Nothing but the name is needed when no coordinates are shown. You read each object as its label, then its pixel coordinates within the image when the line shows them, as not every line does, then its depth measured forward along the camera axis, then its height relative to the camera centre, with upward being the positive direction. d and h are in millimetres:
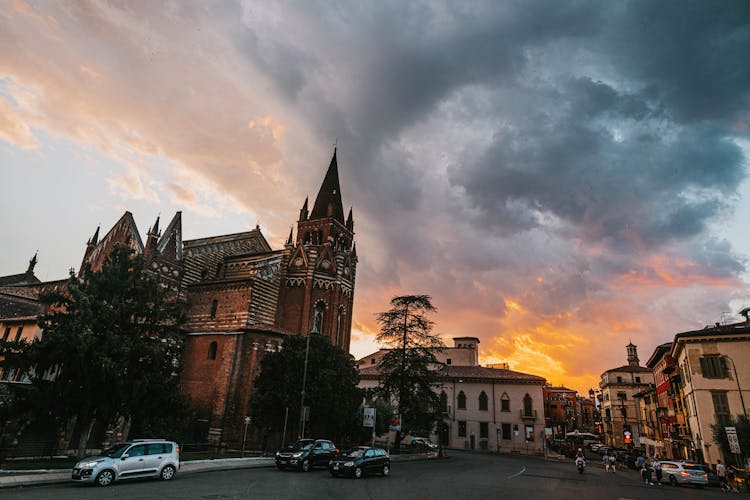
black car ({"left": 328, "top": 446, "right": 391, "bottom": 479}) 20016 -2332
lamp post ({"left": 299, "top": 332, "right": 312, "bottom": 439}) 27086 +824
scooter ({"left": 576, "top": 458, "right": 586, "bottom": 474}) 28703 -2635
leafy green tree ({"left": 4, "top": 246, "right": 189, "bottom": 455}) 18938 +1856
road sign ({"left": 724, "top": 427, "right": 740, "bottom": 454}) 23281 -484
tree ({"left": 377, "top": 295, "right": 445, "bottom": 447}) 36625 +4132
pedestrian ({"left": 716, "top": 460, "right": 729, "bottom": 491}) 25778 -2489
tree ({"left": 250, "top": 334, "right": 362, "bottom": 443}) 30406 +1426
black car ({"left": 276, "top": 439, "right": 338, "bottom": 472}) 21688 -2296
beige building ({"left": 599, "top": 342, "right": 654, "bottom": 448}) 71188 +4085
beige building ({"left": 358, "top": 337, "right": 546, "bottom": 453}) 54441 +897
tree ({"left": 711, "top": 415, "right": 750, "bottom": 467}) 26438 -169
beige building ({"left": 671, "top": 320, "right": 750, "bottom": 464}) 30594 +3618
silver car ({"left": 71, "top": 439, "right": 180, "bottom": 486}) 15398 -2326
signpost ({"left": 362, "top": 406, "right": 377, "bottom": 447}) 27086 -272
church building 34344 +10171
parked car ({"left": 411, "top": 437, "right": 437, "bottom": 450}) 49125 -3297
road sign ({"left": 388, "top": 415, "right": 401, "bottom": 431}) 33750 -899
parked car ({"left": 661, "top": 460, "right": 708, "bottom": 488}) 25156 -2536
